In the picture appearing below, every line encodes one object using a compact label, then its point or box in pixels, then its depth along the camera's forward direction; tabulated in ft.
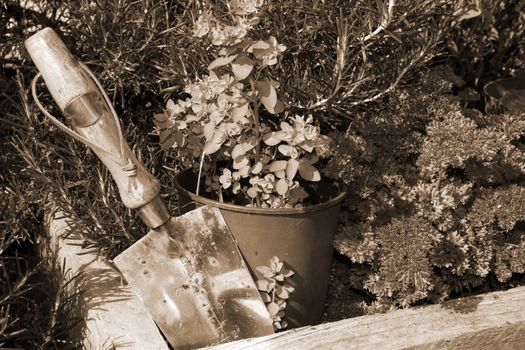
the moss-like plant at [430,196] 2.79
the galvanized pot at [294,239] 2.68
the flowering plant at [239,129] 2.63
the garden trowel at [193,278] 2.72
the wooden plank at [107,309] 2.72
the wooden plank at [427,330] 2.64
